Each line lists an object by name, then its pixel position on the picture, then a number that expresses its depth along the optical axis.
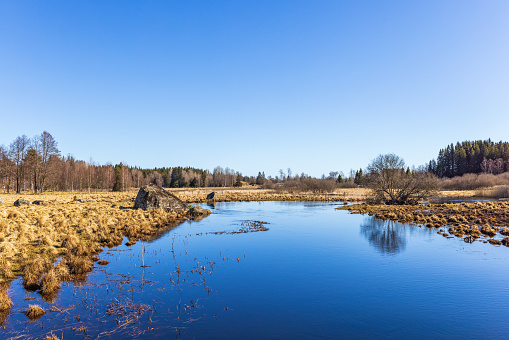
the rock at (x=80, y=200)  39.84
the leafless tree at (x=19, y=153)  62.62
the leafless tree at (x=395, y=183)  46.62
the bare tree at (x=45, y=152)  63.06
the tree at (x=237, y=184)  148.66
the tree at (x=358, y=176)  131.81
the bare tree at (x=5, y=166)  63.74
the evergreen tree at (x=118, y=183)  96.69
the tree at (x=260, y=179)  170.19
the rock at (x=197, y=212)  33.75
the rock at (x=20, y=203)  29.60
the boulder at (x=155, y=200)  33.97
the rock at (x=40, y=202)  33.22
